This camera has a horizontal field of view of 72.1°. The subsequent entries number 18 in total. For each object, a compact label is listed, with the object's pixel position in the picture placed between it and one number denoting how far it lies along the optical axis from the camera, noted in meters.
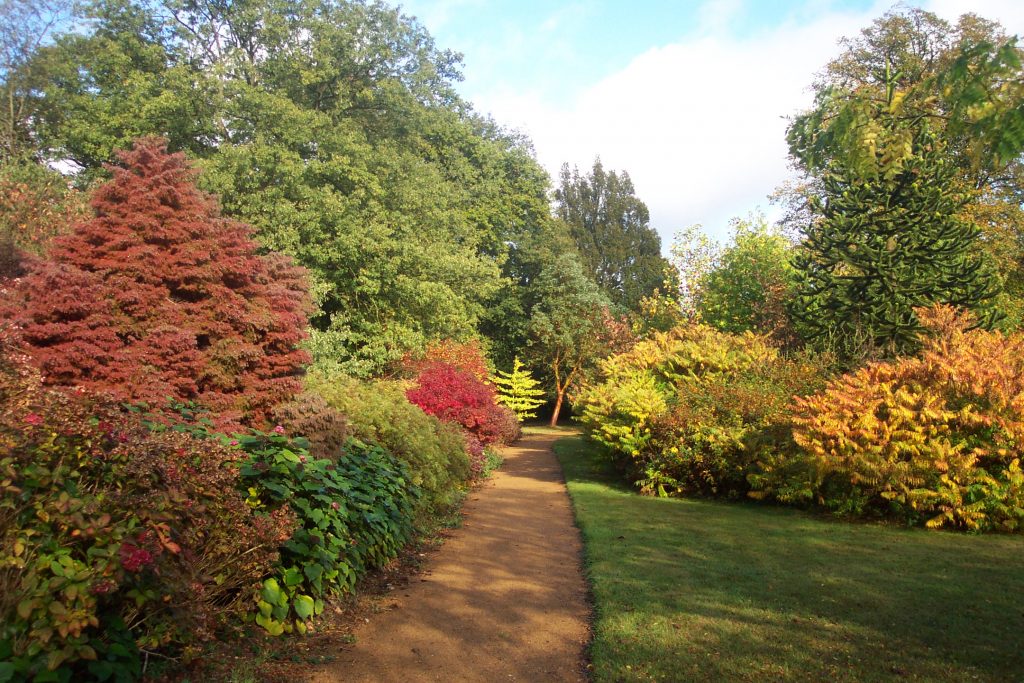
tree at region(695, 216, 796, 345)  20.89
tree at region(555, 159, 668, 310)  43.47
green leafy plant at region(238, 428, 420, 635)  4.86
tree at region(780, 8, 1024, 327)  4.23
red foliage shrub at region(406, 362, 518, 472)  16.61
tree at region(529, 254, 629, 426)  32.56
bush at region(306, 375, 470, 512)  9.26
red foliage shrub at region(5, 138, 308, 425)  8.14
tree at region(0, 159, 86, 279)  13.42
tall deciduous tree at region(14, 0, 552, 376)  19.30
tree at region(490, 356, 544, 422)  26.64
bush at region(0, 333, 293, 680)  3.02
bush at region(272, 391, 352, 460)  6.90
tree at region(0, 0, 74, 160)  19.88
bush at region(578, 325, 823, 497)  11.54
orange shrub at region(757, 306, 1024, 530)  9.01
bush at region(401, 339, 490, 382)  21.27
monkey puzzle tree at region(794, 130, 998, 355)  13.21
